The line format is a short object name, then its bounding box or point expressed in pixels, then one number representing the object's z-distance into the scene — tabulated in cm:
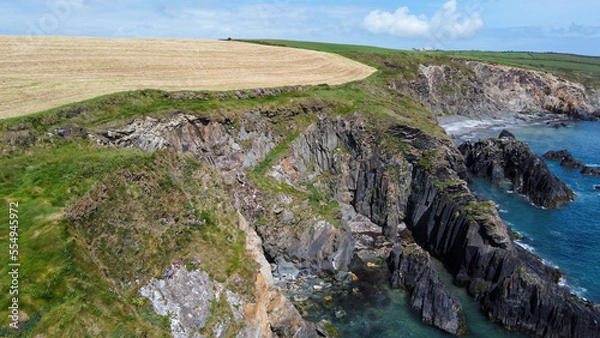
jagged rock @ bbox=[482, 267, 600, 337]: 3097
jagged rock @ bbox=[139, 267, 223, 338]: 2241
